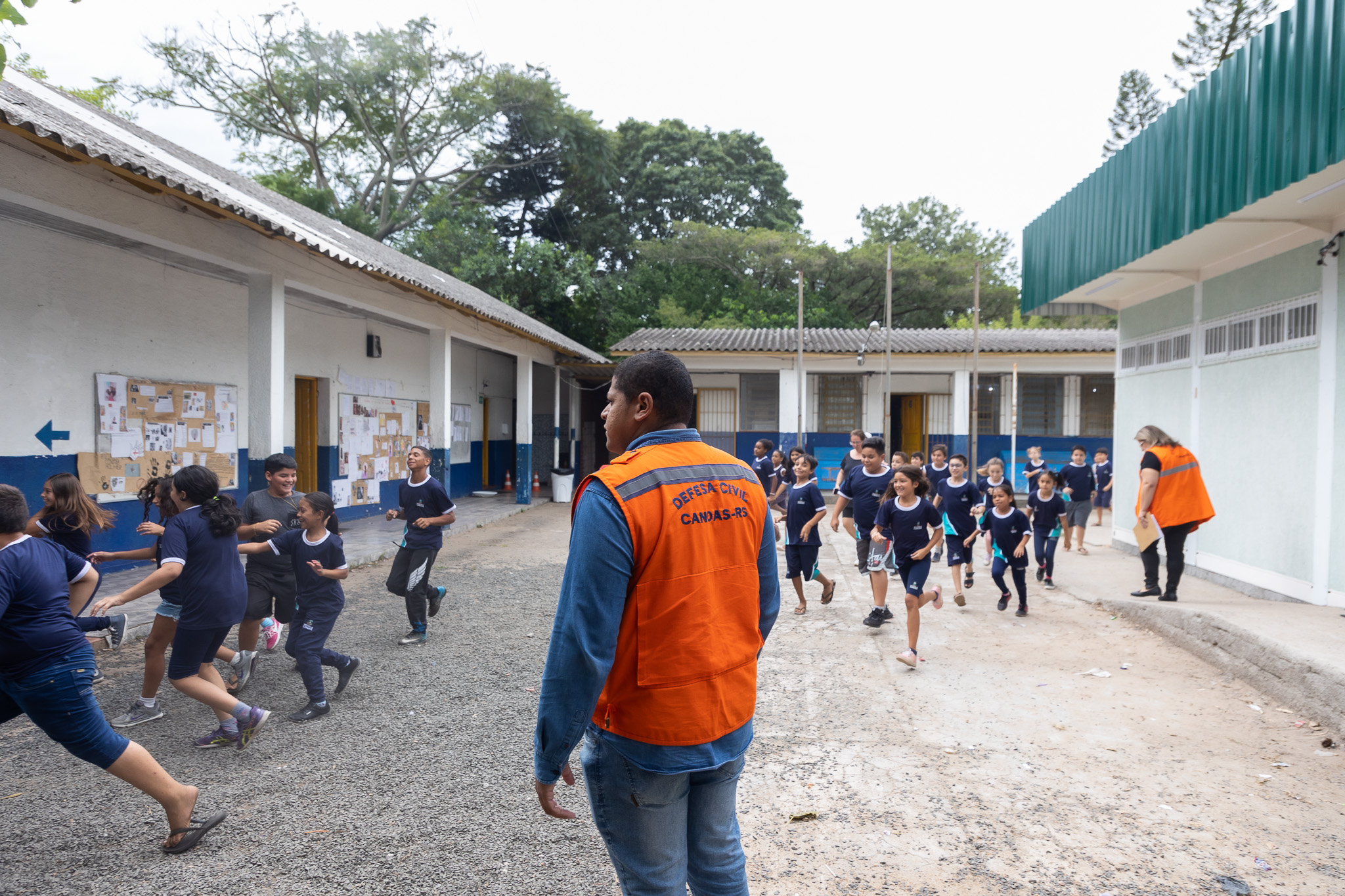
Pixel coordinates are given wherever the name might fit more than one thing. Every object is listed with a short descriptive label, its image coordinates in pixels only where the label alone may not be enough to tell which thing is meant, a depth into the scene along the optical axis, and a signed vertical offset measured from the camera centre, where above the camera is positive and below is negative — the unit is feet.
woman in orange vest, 22.85 -1.78
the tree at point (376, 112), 84.74 +37.01
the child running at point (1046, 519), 27.53 -3.04
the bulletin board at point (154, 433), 25.66 -0.22
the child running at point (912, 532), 18.20 -2.52
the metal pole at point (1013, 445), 59.93 -0.84
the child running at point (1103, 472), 40.93 -2.03
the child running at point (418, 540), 19.42 -2.81
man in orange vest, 5.69 -1.71
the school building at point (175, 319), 20.18 +4.21
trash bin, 57.72 -4.02
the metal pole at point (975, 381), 48.65 +3.49
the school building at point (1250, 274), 18.67 +5.77
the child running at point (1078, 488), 35.65 -2.50
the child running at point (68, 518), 13.89 -1.69
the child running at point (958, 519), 24.45 -2.72
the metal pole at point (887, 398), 54.78 +2.57
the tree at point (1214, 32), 79.46 +42.73
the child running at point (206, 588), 12.33 -2.63
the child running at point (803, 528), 23.39 -2.89
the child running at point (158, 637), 13.87 -3.80
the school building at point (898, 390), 61.77 +3.66
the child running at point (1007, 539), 23.48 -3.27
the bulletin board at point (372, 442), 39.70 -0.75
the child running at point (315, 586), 14.30 -3.03
